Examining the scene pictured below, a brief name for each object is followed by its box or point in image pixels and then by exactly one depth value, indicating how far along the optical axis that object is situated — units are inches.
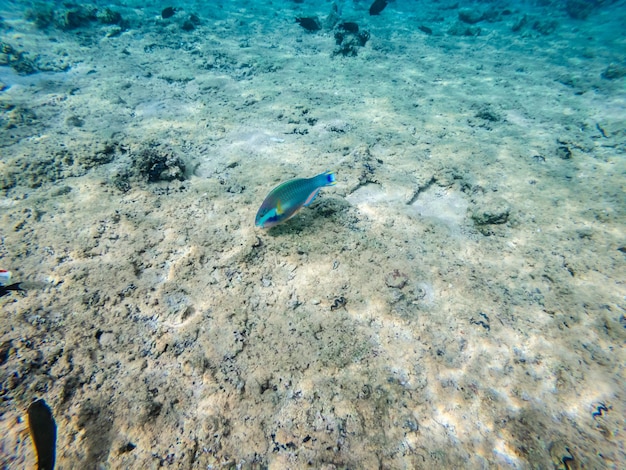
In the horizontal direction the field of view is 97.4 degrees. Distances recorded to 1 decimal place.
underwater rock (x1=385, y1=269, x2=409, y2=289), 98.4
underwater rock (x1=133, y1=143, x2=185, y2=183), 134.2
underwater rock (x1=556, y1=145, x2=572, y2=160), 177.0
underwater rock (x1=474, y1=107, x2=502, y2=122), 218.8
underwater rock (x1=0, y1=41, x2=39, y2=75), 253.9
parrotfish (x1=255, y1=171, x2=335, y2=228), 86.8
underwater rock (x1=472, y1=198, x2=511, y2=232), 127.6
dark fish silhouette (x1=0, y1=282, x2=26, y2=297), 83.6
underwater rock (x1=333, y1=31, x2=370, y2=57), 337.4
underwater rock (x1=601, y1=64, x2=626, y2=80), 295.0
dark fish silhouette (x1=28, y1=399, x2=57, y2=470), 57.9
